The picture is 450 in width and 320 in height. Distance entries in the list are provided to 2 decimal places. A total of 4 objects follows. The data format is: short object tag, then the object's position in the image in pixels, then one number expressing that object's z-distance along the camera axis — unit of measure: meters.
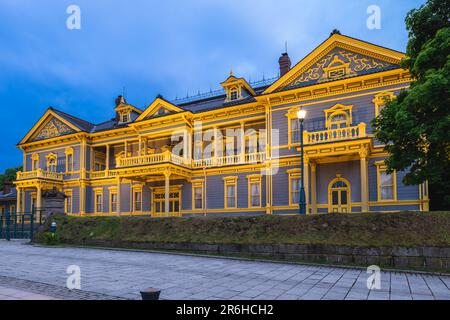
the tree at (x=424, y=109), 13.06
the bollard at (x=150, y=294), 5.34
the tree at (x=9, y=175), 61.25
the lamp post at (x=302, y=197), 17.45
